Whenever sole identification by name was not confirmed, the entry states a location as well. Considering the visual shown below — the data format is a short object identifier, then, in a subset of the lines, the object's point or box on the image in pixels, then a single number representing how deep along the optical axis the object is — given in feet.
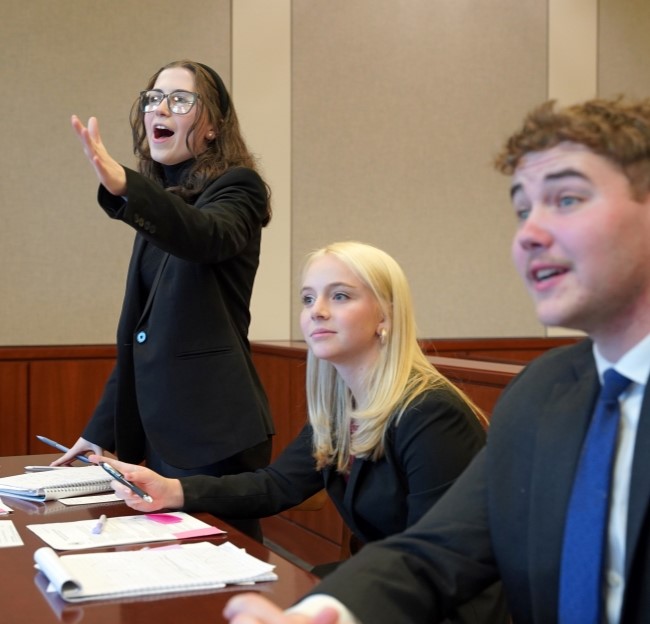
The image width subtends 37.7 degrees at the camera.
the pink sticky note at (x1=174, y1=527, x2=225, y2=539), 5.78
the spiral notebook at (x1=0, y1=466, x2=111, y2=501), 7.03
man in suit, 3.65
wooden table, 4.27
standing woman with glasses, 7.69
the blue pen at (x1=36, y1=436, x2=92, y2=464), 7.72
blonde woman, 6.61
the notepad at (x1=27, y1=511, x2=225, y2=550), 5.58
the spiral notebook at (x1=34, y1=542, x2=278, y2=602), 4.60
